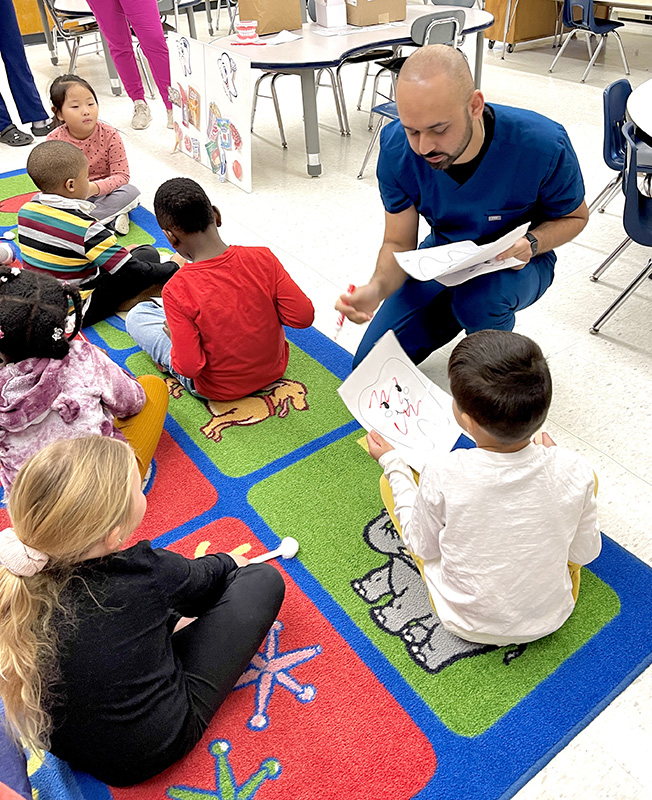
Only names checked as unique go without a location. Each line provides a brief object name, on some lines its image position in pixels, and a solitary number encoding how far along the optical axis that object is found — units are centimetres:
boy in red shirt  197
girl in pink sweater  310
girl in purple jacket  164
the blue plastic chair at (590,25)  515
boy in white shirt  123
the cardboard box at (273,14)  403
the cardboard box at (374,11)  412
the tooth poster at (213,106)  359
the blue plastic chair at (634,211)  218
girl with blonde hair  112
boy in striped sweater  249
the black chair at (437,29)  364
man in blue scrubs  170
